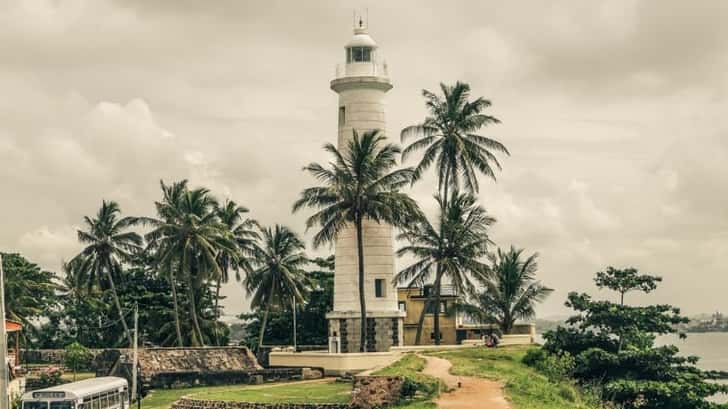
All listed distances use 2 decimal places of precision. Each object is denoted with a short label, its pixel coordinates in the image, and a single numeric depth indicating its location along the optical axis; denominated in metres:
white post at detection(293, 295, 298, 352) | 77.66
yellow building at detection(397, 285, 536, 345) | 72.50
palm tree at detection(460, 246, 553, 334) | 73.00
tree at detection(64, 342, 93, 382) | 65.38
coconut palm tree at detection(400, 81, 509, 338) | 68.44
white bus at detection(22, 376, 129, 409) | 41.59
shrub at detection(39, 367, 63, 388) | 60.62
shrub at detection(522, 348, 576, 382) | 54.81
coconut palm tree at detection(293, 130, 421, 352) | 60.38
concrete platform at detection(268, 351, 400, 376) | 57.28
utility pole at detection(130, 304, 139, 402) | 56.31
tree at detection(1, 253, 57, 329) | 75.06
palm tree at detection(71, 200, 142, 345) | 77.50
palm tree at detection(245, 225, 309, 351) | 75.19
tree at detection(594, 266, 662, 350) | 59.51
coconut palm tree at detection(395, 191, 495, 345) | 65.06
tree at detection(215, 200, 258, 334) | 74.50
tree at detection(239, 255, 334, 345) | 81.31
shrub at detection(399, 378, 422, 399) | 46.53
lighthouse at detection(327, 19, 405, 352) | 63.06
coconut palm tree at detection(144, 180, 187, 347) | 71.62
